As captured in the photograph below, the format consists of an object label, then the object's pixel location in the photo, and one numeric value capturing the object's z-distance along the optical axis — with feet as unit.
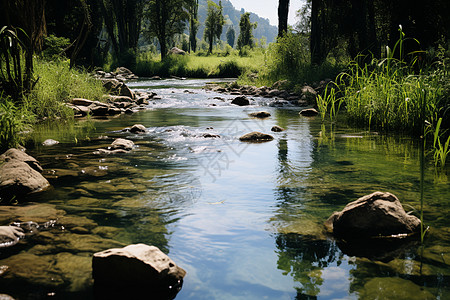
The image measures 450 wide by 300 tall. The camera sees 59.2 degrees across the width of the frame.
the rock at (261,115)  32.24
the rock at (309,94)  42.47
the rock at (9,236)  8.46
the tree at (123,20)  105.91
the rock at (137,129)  24.57
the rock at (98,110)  33.68
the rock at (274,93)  48.69
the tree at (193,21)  133.45
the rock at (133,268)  6.84
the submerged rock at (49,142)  20.09
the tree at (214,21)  182.11
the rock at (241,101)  41.55
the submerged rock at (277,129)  24.85
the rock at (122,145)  18.80
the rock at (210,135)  22.66
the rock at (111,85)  43.42
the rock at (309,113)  32.76
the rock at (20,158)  13.88
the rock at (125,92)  43.24
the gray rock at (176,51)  132.12
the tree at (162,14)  116.16
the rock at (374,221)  8.88
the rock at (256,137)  21.44
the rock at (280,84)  51.42
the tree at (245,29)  198.90
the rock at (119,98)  39.74
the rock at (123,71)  94.55
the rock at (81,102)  33.83
